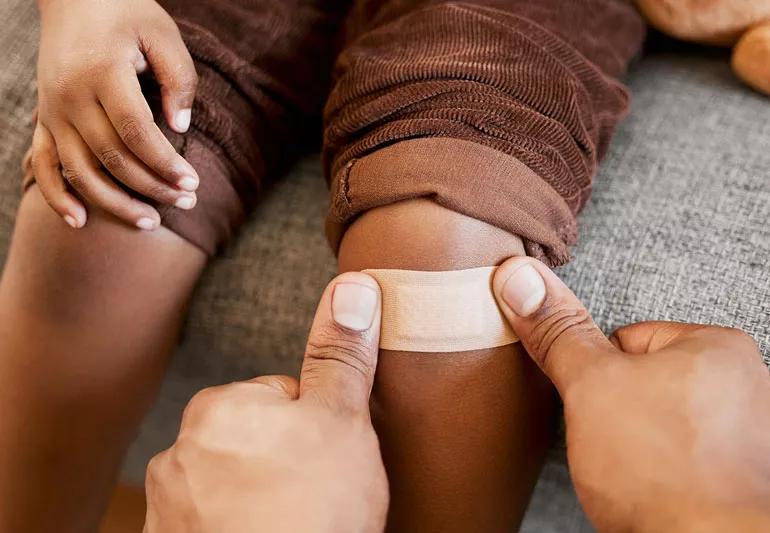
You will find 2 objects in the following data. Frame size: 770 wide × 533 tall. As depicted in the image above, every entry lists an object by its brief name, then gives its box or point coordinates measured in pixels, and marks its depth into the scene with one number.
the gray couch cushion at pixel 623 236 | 0.65
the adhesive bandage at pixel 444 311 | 0.55
